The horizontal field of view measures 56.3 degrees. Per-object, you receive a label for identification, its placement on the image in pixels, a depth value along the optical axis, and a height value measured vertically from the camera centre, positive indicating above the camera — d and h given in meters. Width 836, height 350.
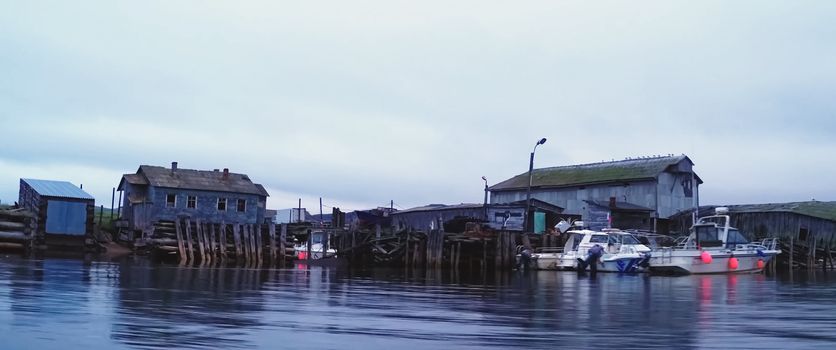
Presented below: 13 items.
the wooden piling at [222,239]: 42.16 -0.17
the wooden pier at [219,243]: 41.28 -0.40
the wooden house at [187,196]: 57.53 +2.93
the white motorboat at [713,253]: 38.47 -0.21
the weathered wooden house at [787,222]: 57.62 +2.16
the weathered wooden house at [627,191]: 60.00 +4.62
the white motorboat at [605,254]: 38.75 -0.39
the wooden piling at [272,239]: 43.31 -0.10
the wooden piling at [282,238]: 44.02 -0.03
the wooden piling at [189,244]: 41.12 -0.50
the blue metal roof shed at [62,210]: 45.52 +1.24
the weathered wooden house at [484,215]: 54.84 +2.07
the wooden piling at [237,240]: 42.56 -0.21
